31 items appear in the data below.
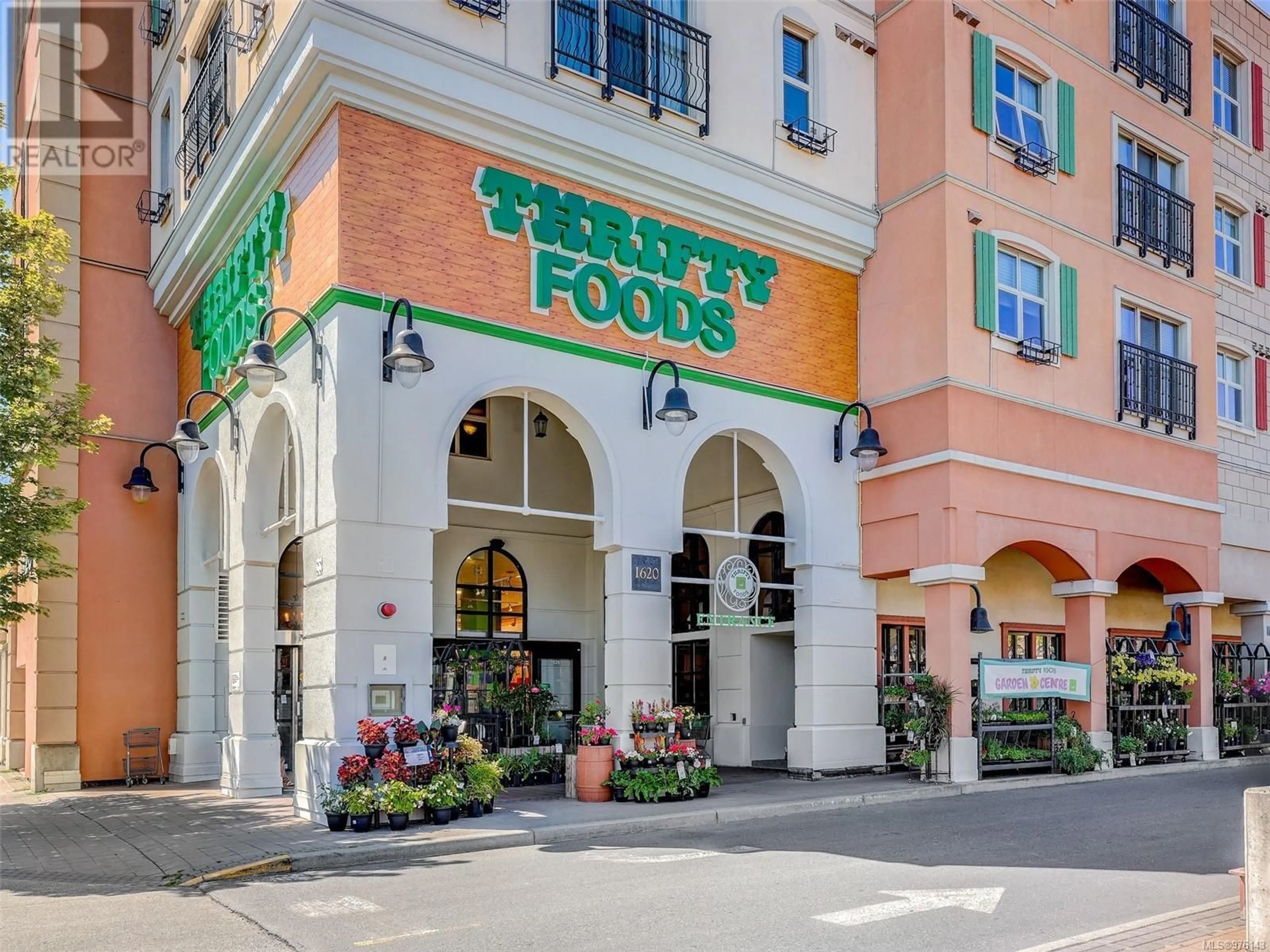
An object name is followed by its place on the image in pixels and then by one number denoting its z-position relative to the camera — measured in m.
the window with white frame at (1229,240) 23.27
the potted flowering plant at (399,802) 11.65
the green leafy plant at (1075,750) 17.05
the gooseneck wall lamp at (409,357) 11.83
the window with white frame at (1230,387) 22.69
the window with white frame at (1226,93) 23.69
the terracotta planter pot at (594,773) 13.93
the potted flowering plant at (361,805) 11.57
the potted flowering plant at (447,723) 12.62
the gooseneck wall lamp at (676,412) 14.20
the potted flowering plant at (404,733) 12.16
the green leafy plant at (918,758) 15.84
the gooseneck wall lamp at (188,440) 15.32
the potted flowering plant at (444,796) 11.98
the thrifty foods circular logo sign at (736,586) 16.12
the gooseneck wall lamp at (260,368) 12.12
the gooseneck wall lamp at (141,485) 18.05
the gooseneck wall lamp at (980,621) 16.73
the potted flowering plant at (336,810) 11.64
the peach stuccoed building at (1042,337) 16.89
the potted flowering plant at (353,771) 11.76
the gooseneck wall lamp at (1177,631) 19.66
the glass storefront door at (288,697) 17.70
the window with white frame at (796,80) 17.38
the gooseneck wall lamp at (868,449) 16.22
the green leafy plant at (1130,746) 18.09
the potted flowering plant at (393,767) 11.87
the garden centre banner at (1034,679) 16.45
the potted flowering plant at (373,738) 12.00
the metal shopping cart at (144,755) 18.14
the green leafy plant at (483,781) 12.52
